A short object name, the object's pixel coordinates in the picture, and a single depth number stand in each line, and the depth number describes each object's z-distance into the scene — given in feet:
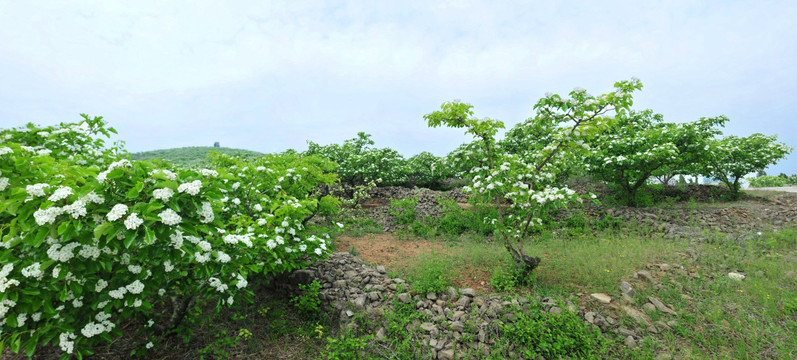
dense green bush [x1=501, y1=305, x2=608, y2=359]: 13.41
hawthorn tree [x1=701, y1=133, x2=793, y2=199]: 42.23
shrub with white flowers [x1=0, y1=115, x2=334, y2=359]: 8.61
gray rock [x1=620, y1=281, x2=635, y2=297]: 16.92
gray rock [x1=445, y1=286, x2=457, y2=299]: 16.72
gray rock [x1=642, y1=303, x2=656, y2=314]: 15.84
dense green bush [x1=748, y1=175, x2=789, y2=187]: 71.31
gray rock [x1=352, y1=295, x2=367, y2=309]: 16.72
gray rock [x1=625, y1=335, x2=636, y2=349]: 13.79
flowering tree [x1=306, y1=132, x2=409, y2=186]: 49.67
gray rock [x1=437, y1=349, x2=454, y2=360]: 13.39
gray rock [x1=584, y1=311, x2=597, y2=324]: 14.87
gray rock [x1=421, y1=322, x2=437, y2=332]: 14.71
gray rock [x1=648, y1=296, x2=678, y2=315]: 15.77
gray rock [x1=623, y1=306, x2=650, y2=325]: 15.08
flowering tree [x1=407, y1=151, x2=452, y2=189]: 62.59
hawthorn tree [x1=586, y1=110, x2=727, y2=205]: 34.42
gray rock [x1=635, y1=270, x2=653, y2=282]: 18.47
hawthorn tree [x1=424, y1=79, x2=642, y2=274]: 18.20
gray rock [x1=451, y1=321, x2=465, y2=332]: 14.56
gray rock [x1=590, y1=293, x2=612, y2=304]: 16.16
